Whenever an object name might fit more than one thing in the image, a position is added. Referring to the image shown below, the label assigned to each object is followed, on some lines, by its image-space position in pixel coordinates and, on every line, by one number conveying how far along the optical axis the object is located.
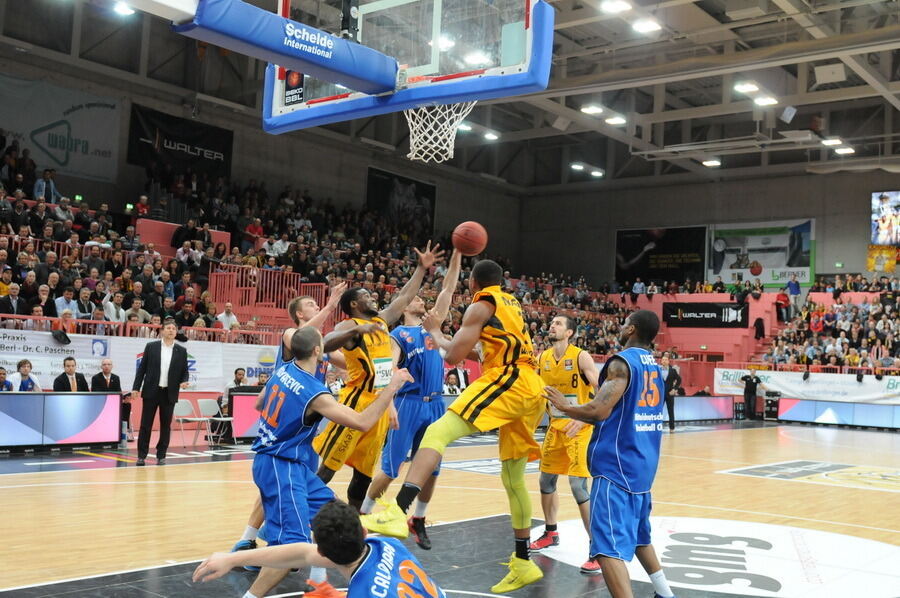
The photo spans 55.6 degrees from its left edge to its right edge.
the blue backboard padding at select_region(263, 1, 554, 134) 7.36
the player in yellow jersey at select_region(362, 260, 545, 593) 5.59
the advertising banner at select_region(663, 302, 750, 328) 33.62
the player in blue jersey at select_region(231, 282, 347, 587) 5.92
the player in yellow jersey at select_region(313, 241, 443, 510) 6.50
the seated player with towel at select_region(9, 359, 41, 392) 12.97
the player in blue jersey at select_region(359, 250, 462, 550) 6.89
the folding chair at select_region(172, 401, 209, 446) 14.23
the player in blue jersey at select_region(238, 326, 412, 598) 4.55
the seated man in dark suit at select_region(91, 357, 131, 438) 13.64
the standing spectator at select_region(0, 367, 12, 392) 12.56
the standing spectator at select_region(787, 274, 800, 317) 34.58
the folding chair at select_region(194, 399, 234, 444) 14.62
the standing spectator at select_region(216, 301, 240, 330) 17.50
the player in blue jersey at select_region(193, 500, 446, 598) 3.23
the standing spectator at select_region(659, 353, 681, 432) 20.58
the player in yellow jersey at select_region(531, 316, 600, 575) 6.81
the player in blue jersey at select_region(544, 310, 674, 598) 4.71
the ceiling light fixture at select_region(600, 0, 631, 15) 19.20
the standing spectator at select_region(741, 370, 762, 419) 27.52
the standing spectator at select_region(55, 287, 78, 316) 15.05
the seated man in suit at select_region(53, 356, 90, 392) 13.15
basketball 6.38
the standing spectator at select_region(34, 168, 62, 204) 20.36
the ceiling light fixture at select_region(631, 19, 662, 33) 20.97
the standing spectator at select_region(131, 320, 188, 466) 11.85
